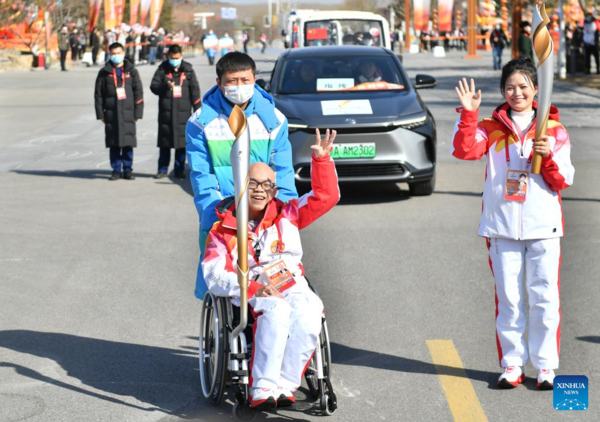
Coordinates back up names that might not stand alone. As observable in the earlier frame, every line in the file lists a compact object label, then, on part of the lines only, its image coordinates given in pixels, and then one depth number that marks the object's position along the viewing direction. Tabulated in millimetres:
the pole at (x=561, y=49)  31750
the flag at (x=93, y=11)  49391
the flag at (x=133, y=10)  55162
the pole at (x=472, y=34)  58072
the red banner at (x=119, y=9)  50425
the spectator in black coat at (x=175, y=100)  13680
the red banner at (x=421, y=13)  48906
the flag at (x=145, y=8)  53844
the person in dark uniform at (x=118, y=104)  13672
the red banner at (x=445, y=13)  49688
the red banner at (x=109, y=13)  49562
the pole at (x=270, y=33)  109069
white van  21859
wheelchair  5059
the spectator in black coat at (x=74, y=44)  54375
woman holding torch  5434
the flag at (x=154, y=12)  54438
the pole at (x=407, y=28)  81475
